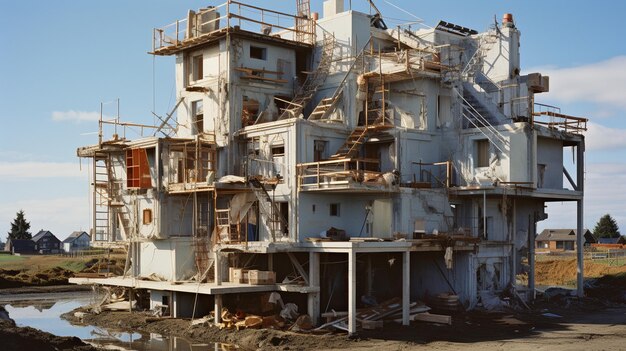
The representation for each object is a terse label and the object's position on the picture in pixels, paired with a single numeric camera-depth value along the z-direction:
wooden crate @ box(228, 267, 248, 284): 41.56
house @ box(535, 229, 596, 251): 122.31
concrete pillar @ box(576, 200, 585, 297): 50.19
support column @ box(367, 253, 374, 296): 44.84
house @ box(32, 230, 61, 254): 144.75
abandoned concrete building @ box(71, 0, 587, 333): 42.66
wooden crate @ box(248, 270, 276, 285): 40.84
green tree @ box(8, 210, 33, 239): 143.62
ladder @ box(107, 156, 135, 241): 50.03
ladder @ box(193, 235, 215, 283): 45.00
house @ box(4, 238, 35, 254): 137.00
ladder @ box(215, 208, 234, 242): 42.04
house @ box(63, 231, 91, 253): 161.89
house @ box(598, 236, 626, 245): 122.50
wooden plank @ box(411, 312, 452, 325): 39.84
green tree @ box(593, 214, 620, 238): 129.62
